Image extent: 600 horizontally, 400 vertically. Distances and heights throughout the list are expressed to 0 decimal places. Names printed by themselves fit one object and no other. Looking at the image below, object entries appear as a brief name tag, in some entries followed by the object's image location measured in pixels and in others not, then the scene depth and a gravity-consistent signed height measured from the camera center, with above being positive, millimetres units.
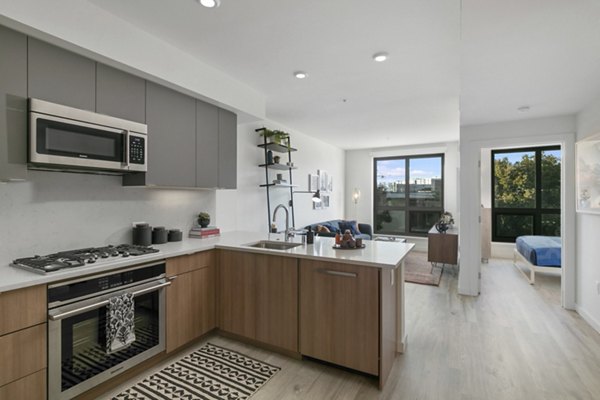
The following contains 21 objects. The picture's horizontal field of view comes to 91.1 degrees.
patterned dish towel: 1882 -807
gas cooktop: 1720 -384
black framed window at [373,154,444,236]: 7203 +149
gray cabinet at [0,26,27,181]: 1652 +544
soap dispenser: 2729 -349
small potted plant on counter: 3227 -220
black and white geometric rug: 1957 -1292
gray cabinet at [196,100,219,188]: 2908 +560
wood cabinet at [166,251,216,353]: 2312 -827
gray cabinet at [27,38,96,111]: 1785 +800
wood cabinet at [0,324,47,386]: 1467 -801
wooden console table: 4984 -824
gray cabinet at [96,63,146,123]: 2121 +804
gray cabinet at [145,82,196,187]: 2475 +563
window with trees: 6160 +159
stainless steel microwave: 1776 +405
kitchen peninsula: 2002 -754
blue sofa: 5342 -598
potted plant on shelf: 4277 +953
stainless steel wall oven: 1665 -814
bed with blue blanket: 4457 -875
